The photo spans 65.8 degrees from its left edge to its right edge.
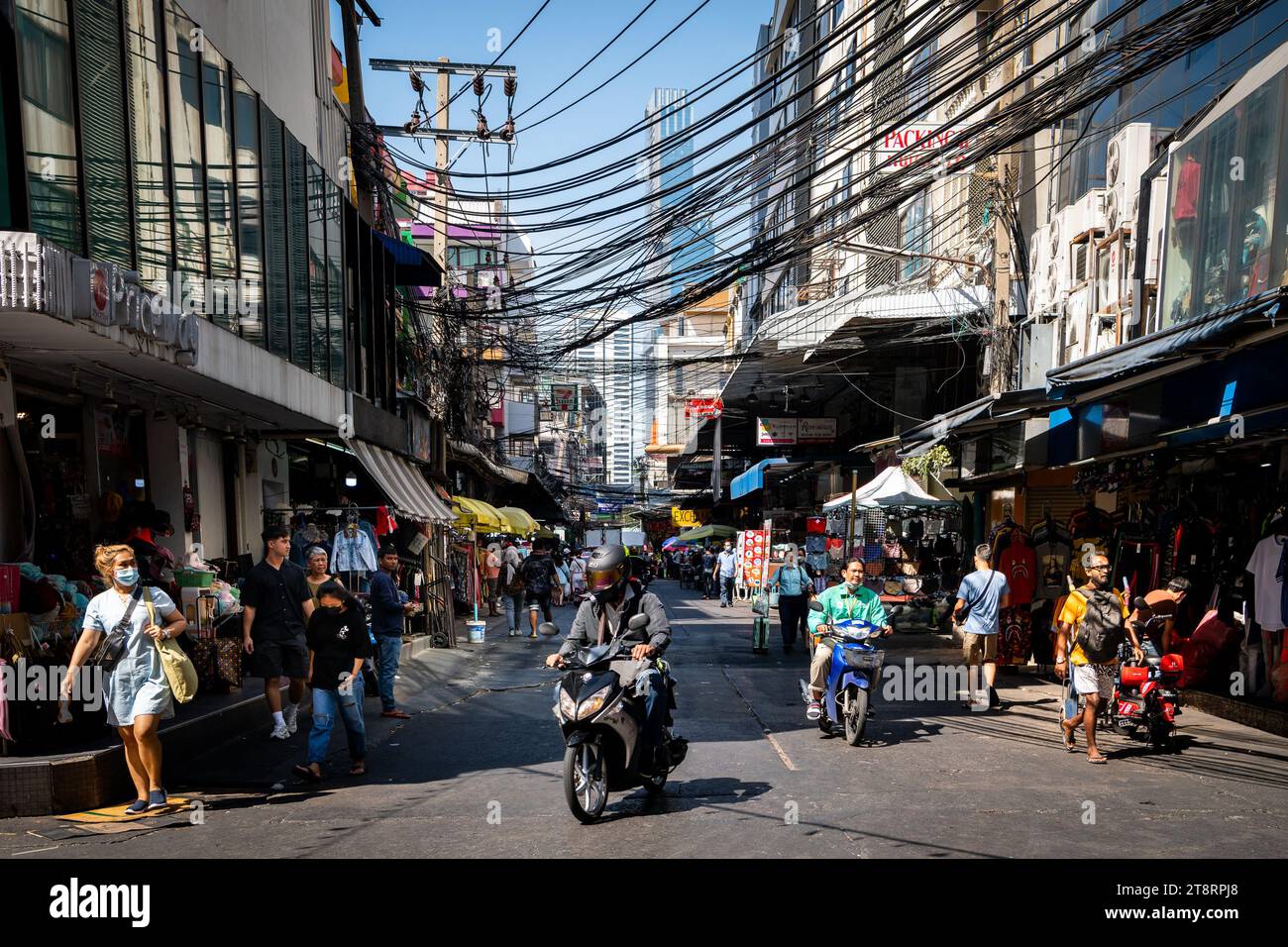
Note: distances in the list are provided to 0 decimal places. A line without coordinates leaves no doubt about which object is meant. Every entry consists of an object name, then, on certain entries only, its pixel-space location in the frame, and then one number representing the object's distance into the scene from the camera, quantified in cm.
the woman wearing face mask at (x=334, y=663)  782
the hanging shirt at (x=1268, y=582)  923
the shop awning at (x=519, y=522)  2781
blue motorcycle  930
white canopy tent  1673
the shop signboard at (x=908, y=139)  1817
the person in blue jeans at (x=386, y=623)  1121
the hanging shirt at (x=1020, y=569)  1347
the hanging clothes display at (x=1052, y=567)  1405
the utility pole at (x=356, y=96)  1852
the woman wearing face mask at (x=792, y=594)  1695
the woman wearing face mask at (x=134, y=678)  686
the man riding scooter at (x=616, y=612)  700
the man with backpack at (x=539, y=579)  2047
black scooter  642
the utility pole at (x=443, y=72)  1633
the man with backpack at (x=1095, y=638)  853
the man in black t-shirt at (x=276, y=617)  920
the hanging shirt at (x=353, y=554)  1399
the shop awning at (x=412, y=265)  1994
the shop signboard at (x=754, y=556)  2367
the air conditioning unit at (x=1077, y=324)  1491
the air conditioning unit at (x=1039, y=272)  1628
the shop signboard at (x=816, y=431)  2725
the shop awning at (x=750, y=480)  2945
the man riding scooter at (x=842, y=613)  973
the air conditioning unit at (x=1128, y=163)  1350
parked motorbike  875
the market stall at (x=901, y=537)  1711
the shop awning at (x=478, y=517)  2245
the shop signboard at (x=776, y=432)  2680
